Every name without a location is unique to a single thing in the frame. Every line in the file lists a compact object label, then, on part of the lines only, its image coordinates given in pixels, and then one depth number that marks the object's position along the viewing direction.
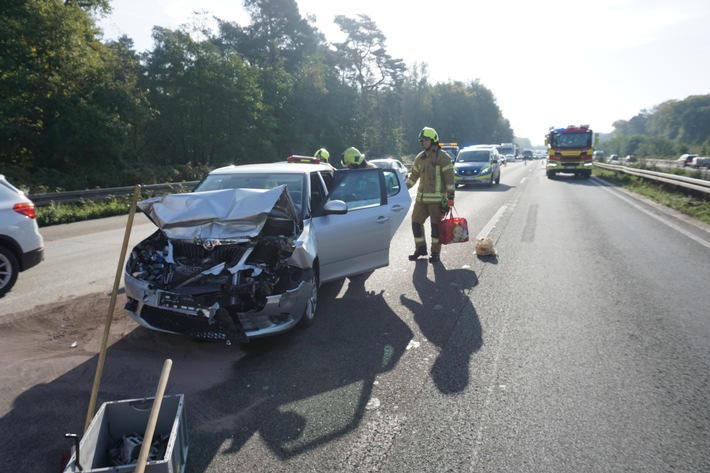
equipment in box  2.44
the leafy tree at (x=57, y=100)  18.27
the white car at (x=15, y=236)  6.21
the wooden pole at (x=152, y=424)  2.07
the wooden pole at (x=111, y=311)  2.76
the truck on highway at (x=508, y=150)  61.98
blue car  22.75
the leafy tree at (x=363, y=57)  55.81
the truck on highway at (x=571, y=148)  26.11
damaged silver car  4.04
